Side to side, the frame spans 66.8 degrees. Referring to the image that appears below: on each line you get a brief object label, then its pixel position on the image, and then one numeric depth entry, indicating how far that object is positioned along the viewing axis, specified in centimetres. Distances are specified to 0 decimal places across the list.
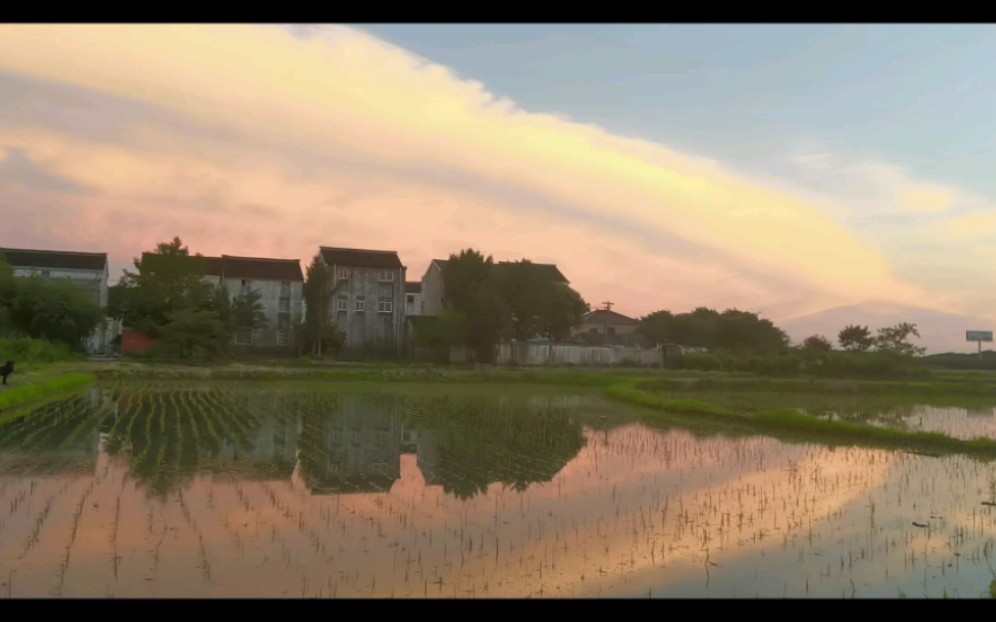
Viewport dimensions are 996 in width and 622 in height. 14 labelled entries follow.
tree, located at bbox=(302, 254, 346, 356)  3862
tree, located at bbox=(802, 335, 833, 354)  4622
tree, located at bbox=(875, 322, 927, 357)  4831
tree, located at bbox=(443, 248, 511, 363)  3697
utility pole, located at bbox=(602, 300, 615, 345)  5675
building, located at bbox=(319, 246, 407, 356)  4072
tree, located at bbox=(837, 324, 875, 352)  5253
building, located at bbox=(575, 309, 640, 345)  5625
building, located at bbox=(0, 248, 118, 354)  4016
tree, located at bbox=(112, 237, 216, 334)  3484
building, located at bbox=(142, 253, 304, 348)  4056
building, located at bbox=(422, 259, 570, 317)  4291
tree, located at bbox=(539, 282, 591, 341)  4188
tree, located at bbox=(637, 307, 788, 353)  4872
